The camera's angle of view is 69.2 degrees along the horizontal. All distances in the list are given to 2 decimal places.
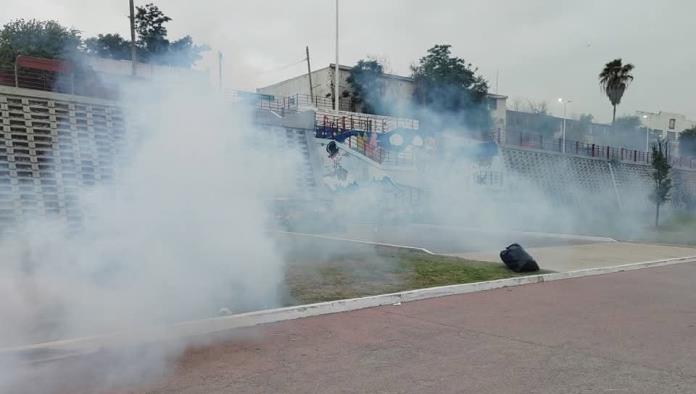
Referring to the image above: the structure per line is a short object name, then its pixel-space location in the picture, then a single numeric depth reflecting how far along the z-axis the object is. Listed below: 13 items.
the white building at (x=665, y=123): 55.21
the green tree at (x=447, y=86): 18.22
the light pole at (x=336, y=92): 20.50
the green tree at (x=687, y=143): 52.84
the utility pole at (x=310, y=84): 25.84
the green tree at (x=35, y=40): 23.61
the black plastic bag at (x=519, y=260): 8.98
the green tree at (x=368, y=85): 19.38
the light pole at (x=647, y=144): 43.28
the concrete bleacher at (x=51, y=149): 6.04
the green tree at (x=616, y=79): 39.60
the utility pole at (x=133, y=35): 7.55
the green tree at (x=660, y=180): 23.28
